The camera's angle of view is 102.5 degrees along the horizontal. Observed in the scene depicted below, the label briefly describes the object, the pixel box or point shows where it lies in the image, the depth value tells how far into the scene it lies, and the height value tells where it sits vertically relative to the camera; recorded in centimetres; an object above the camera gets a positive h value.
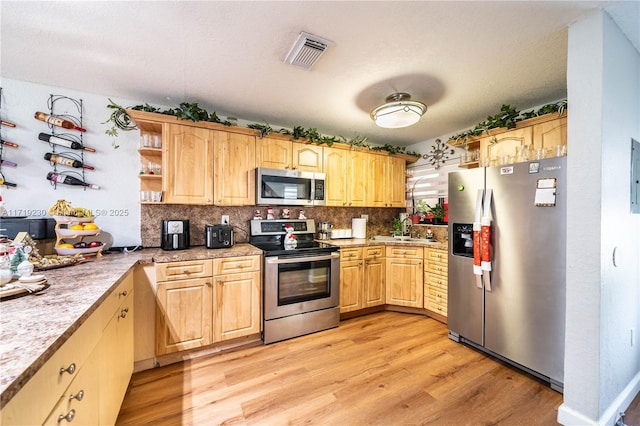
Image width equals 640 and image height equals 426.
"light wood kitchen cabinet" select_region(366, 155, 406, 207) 387 +46
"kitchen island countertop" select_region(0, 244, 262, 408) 67 -41
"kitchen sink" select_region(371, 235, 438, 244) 357 -42
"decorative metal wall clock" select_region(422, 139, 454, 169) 385 +89
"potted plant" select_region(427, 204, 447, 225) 364 -2
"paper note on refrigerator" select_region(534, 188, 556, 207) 193 +11
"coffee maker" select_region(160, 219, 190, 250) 258 -25
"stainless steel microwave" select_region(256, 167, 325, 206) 297 +28
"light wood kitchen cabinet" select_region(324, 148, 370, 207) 353 +49
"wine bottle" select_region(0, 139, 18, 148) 226 +58
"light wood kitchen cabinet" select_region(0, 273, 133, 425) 72 -64
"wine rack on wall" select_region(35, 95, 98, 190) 239 +65
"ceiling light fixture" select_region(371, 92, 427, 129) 236 +94
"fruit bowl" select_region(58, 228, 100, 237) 205 -18
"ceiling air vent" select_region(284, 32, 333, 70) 175 +115
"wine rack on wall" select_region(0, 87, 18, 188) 226 +49
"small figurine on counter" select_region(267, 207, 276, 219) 331 -5
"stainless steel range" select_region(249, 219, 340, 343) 264 -82
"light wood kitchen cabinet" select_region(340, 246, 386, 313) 320 -86
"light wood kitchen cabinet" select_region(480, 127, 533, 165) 260 +74
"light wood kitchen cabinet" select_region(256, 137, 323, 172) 306 +70
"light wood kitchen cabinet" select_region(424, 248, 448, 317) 310 -86
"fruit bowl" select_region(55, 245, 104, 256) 200 -33
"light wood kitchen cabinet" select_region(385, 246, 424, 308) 335 -86
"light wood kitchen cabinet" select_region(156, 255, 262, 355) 225 -86
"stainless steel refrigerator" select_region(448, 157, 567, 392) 193 -45
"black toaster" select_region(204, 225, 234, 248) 269 -27
